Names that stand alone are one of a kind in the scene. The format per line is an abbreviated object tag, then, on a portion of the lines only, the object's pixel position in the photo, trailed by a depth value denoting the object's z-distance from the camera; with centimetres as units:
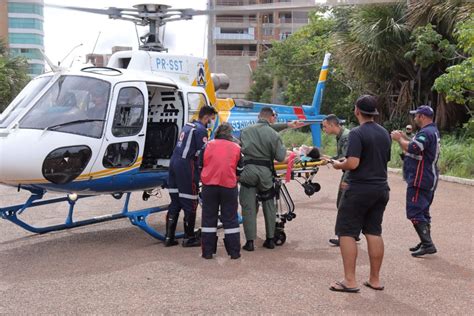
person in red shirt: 639
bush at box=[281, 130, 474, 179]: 1341
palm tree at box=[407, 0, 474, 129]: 1459
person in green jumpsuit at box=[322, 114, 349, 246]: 696
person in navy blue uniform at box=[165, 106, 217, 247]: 681
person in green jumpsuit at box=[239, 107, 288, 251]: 678
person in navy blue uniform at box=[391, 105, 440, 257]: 638
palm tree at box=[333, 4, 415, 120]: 1683
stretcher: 709
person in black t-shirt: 507
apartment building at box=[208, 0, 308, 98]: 6219
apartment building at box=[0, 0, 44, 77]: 8619
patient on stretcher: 632
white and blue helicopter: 616
